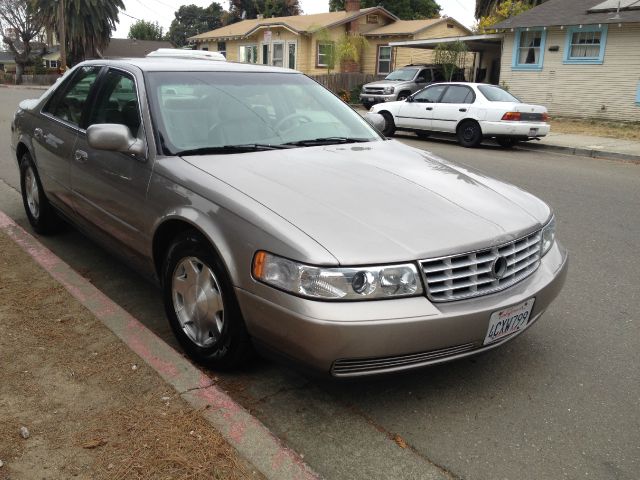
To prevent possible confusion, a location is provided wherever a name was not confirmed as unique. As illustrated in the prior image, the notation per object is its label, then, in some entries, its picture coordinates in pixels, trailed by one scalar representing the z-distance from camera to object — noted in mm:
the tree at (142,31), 82312
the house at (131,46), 61219
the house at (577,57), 19906
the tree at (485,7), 34625
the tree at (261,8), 61312
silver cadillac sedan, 2631
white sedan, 13422
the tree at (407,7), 53000
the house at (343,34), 31953
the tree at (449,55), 23719
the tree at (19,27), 56694
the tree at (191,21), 91188
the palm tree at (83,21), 48312
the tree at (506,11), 28844
